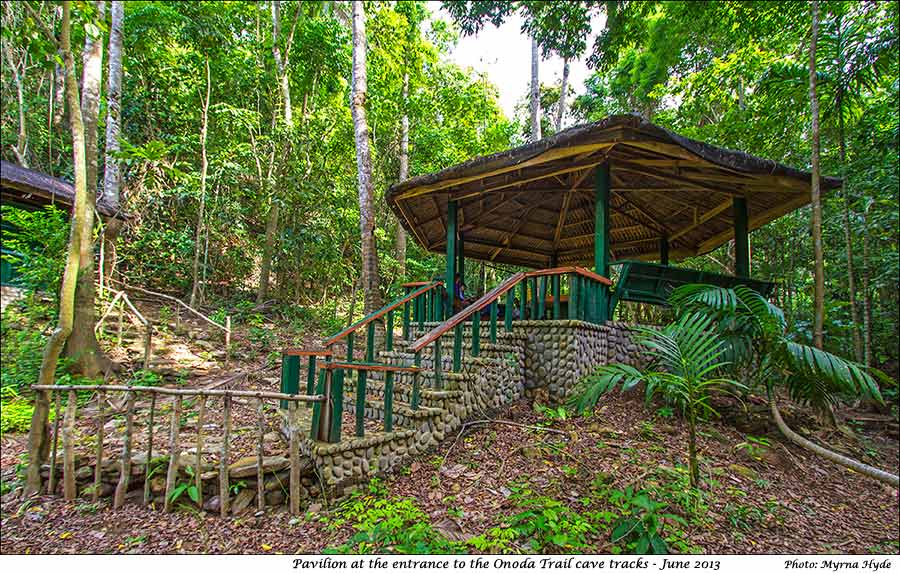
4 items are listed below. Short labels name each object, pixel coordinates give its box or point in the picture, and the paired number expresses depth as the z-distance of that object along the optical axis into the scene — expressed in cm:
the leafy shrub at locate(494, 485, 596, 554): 249
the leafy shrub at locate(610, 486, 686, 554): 238
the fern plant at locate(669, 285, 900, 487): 338
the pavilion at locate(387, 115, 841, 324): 484
